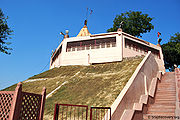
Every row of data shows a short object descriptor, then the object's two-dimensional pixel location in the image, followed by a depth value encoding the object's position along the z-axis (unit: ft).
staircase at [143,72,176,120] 28.14
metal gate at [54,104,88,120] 25.74
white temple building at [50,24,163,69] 69.77
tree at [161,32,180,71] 115.44
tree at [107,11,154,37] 118.73
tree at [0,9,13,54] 69.00
